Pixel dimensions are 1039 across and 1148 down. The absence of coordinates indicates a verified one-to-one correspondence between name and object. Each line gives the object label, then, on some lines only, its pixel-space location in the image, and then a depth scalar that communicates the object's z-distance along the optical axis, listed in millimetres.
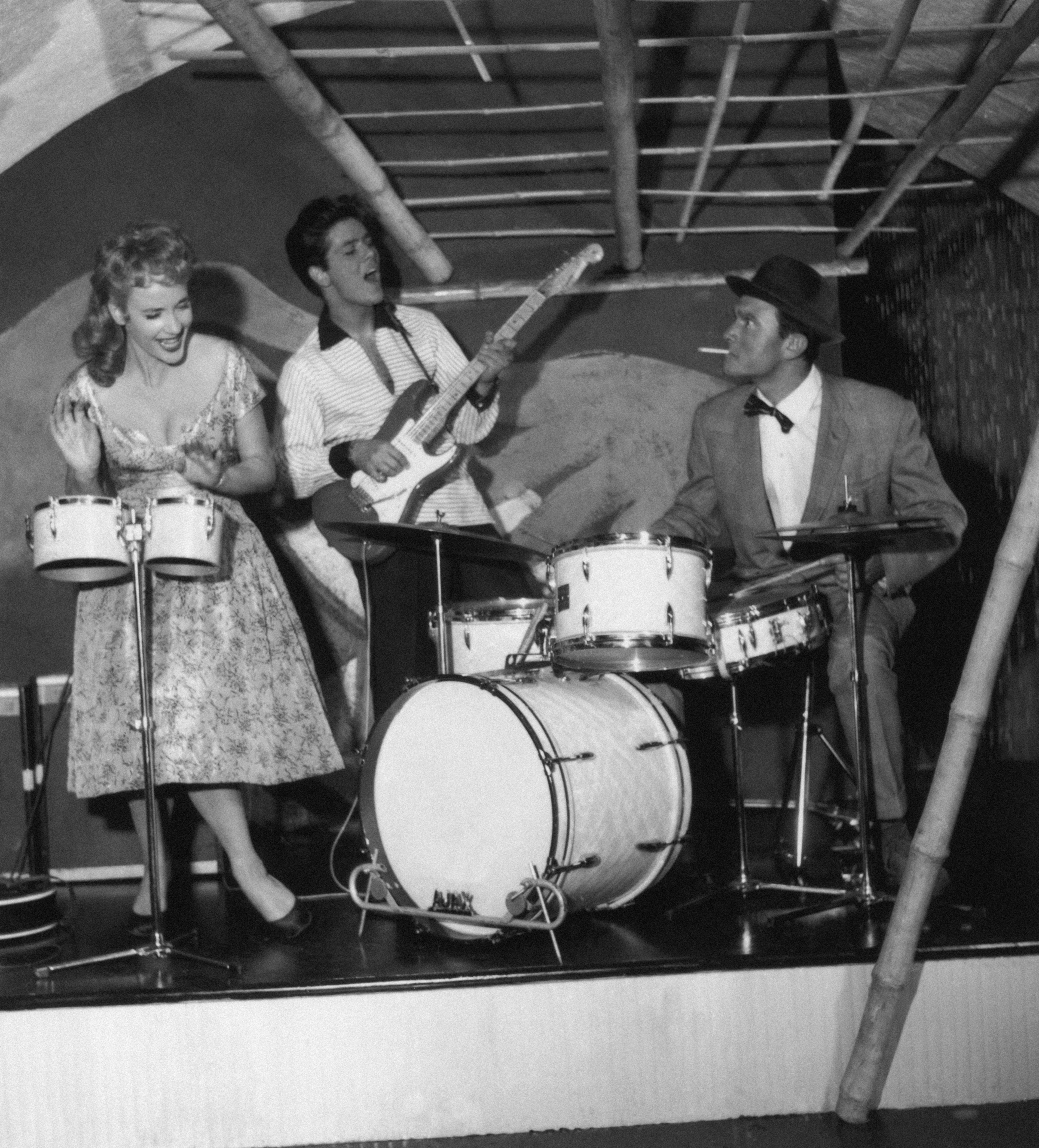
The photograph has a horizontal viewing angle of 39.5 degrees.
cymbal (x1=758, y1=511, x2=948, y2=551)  3713
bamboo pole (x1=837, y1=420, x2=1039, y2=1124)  2951
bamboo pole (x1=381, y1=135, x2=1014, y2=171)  4977
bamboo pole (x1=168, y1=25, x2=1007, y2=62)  4102
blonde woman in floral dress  3900
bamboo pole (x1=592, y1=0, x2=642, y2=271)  3746
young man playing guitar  5125
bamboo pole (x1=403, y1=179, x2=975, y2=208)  5371
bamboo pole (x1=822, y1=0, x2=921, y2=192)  4027
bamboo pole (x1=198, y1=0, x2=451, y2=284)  3990
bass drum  3734
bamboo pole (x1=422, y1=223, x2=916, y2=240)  5633
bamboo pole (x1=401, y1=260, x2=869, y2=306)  5887
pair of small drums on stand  3521
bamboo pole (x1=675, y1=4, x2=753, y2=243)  4008
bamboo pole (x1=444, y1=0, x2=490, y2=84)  4145
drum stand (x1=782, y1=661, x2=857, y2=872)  4594
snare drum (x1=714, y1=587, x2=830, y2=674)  4074
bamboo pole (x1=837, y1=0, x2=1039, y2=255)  3760
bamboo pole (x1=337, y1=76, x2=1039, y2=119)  4398
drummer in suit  4359
